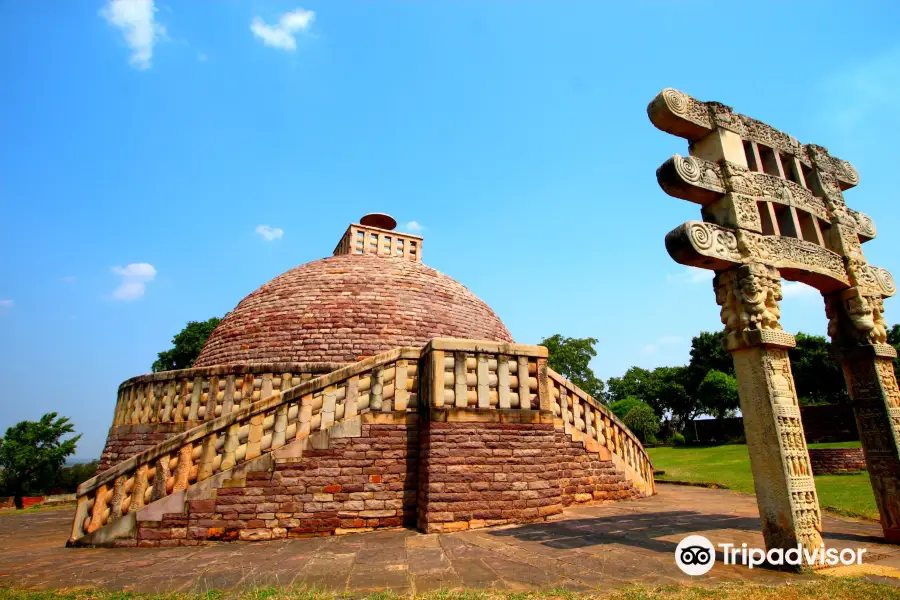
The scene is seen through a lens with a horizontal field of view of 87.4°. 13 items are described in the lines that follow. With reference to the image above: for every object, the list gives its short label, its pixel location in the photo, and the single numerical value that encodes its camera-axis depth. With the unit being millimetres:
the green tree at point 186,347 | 26594
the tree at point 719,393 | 32312
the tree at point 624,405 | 40050
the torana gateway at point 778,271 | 4660
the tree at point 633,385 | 44969
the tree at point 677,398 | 39312
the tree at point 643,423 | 34344
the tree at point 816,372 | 33156
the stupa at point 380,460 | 6148
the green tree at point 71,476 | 25625
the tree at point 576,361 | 35781
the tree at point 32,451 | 21641
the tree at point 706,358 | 37031
